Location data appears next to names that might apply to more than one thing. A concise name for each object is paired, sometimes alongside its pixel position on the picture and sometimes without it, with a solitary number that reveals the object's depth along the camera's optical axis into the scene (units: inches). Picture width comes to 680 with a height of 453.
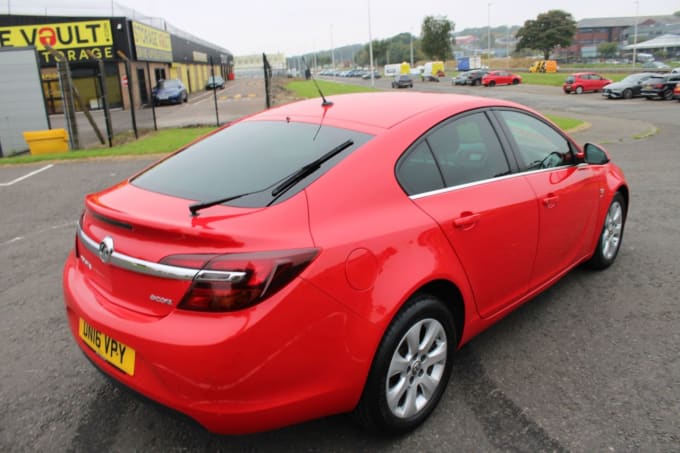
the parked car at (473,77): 2027.6
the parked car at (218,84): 2042.1
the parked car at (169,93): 1314.0
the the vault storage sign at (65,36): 1211.2
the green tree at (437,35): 3722.4
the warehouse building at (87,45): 1211.9
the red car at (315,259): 84.9
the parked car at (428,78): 2448.3
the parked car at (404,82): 1979.6
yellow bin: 590.9
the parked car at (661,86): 1114.7
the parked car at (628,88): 1211.9
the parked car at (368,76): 3455.5
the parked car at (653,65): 2133.4
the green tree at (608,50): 4755.4
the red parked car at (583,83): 1461.6
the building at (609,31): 5615.2
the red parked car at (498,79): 1935.3
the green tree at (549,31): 3690.9
